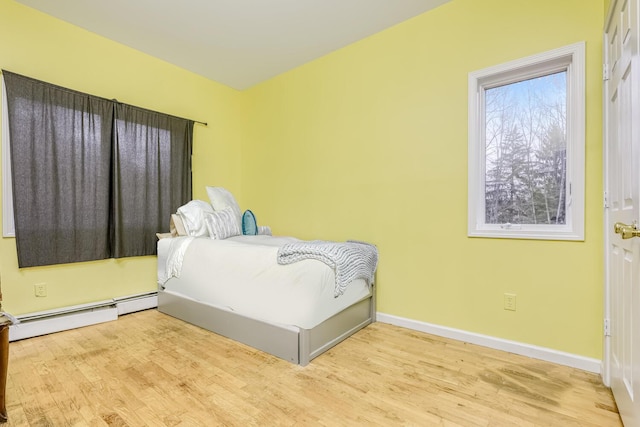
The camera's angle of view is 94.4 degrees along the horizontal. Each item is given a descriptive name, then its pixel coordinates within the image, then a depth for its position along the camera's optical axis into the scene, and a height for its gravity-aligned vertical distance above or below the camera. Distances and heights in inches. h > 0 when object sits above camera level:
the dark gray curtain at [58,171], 91.4 +13.9
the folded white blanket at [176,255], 103.0 -15.2
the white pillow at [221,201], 120.4 +4.5
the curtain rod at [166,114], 111.4 +42.5
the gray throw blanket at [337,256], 77.8 -12.2
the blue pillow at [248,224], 120.9 -5.0
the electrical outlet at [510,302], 80.4 -24.7
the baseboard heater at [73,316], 90.4 -34.8
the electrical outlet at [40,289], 96.4 -25.1
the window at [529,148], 73.8 +17.6
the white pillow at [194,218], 110.5 -2.2
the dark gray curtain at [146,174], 113.0 +15.8
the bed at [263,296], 75.6 -24.6
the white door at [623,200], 44.7 +1.9
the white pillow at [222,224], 109.6 -4.6
